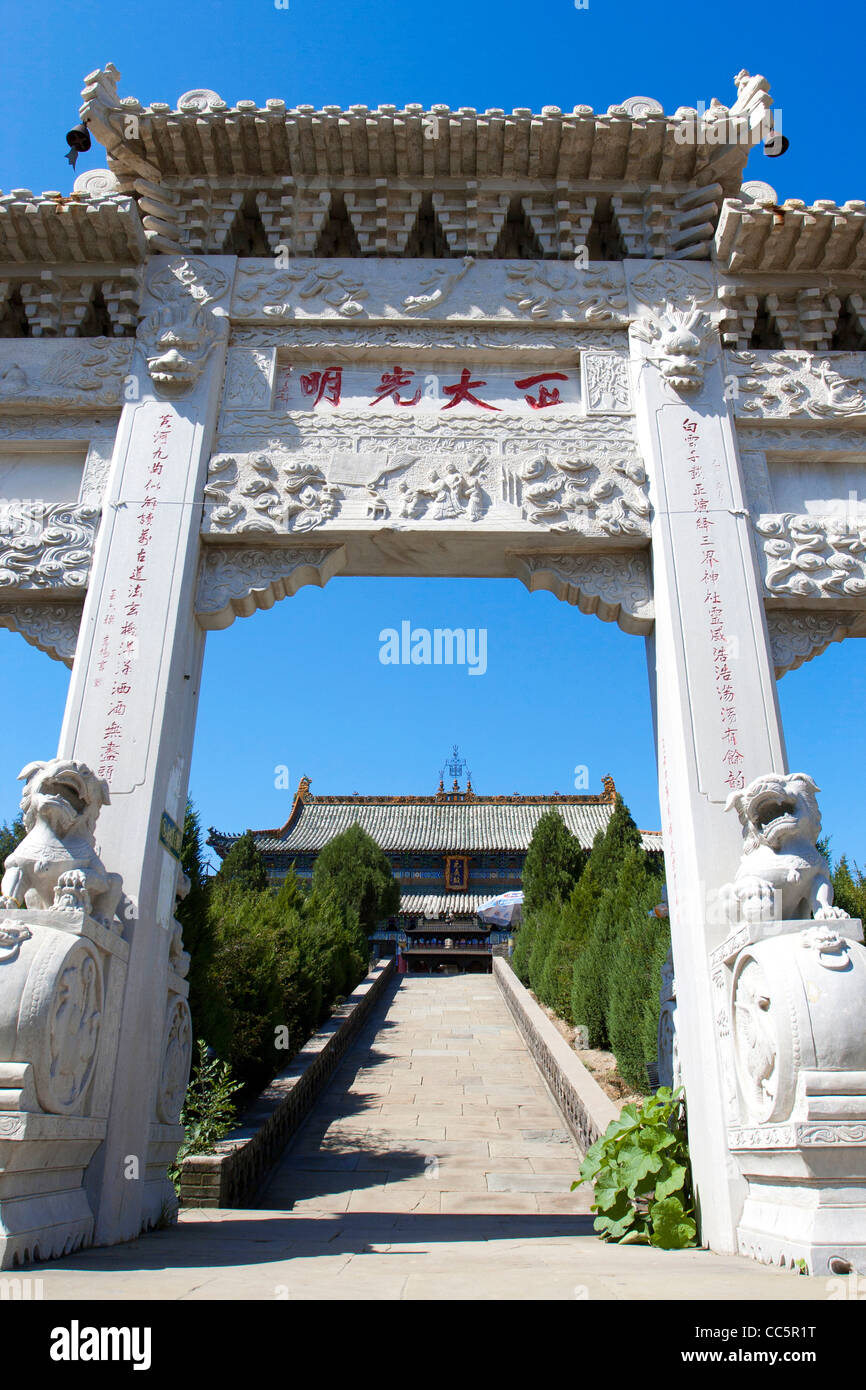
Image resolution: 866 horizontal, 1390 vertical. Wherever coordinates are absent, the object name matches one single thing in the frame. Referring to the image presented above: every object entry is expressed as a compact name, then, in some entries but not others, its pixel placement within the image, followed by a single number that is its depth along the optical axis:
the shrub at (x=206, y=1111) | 5.41
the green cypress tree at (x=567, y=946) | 10.78
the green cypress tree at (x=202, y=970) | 6.27
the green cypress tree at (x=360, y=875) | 19.70
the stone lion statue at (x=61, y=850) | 3.63
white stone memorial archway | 4.26
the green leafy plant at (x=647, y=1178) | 3.88
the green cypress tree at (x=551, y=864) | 16.12
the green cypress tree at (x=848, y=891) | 8.31
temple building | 25.98
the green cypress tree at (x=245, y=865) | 17.42
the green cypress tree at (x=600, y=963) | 8.66
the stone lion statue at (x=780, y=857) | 3.52
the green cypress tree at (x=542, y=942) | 12.50
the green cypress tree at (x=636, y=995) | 6.73
